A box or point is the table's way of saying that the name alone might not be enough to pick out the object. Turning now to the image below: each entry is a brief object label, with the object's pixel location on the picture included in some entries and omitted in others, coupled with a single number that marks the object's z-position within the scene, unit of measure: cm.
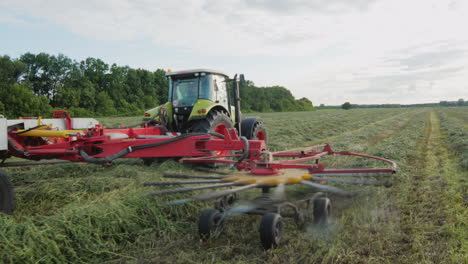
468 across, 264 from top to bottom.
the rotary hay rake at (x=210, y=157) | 339
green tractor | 668
